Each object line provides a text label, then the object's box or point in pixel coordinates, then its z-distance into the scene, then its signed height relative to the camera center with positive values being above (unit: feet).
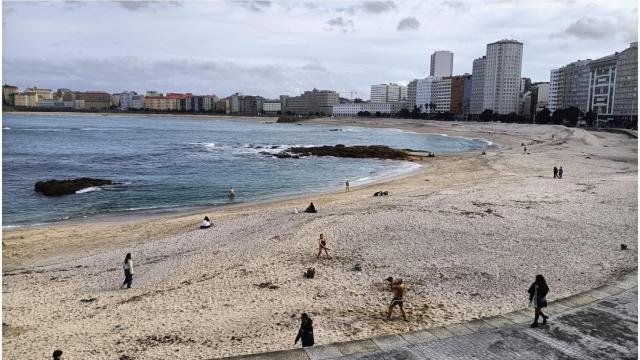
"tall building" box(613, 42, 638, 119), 428.97 +32.61
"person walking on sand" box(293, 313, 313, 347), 35.37 -15.09
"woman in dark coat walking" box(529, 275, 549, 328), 38.01 -13.11
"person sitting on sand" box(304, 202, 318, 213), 83.20 -15.61
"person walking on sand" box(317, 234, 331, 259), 56.65 -14.73
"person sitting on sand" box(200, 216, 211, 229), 77.71 -17.23
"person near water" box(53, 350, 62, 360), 33.09 -16.02
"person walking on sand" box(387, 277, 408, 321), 41.52 -14.63
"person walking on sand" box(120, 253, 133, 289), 52.44 -16.60
